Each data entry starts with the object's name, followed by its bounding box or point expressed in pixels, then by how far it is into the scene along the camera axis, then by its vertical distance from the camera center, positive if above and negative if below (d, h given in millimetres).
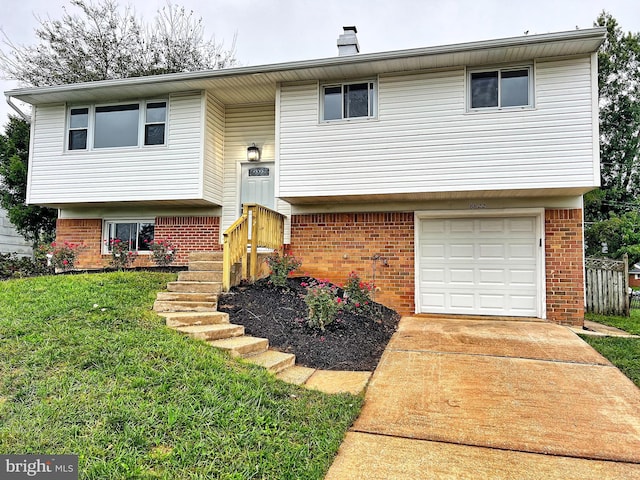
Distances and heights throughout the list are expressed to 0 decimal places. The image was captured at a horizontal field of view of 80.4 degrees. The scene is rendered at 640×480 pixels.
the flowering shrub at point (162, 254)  8469 +79
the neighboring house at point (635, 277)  24828 -808
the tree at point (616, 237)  13500 +1068
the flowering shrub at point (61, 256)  8125 -11
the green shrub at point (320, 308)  5325 -674
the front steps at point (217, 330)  3990 -874
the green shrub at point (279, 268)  6871 -160
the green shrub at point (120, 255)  8055 +34
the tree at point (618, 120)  16672 +6503
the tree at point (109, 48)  14062 +8286
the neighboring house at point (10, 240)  12833 +500
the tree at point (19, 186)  11758 +2192
